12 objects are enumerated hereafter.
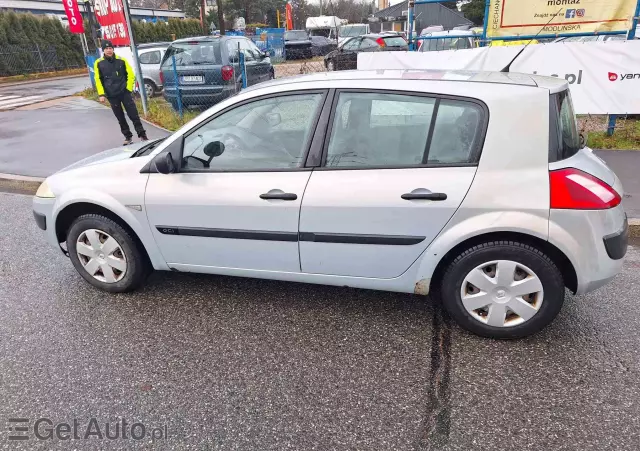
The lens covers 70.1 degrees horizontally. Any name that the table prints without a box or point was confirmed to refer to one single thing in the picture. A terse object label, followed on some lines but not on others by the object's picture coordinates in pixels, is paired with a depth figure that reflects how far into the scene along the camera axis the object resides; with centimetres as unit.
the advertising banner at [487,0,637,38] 713
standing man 790
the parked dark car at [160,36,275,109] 959
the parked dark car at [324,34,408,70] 1738
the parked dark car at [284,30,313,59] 2538
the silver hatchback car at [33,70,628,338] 255
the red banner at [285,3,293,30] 3784
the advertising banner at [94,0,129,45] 1038
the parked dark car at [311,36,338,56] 2720
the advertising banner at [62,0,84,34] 1398
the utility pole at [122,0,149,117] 979
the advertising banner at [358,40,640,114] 659
